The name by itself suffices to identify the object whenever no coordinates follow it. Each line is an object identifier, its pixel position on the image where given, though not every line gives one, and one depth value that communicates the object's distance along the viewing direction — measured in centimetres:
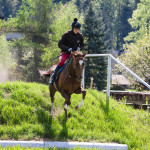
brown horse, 1322
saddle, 1756
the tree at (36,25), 6575
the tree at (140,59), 5617
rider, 1545
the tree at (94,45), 5909
